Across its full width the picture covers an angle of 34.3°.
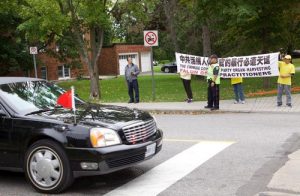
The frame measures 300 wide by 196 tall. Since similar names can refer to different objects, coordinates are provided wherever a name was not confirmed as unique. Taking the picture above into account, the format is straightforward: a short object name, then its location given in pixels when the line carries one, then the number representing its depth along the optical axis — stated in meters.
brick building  46.50
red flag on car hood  6.93
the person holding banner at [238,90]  16.50
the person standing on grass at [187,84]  17.56
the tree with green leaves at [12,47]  33.50
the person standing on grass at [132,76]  18.36
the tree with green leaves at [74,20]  21.86
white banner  17.45
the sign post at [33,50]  26.95
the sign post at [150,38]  17.94
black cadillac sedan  6.17
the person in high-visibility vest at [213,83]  15.11
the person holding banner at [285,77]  15.06
